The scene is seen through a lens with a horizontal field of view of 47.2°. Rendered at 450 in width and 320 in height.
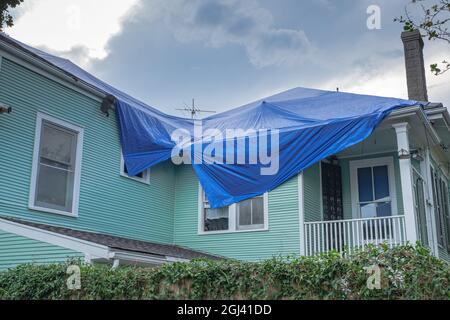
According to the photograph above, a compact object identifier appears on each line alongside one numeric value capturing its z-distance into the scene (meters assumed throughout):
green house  9.57
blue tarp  10.84
